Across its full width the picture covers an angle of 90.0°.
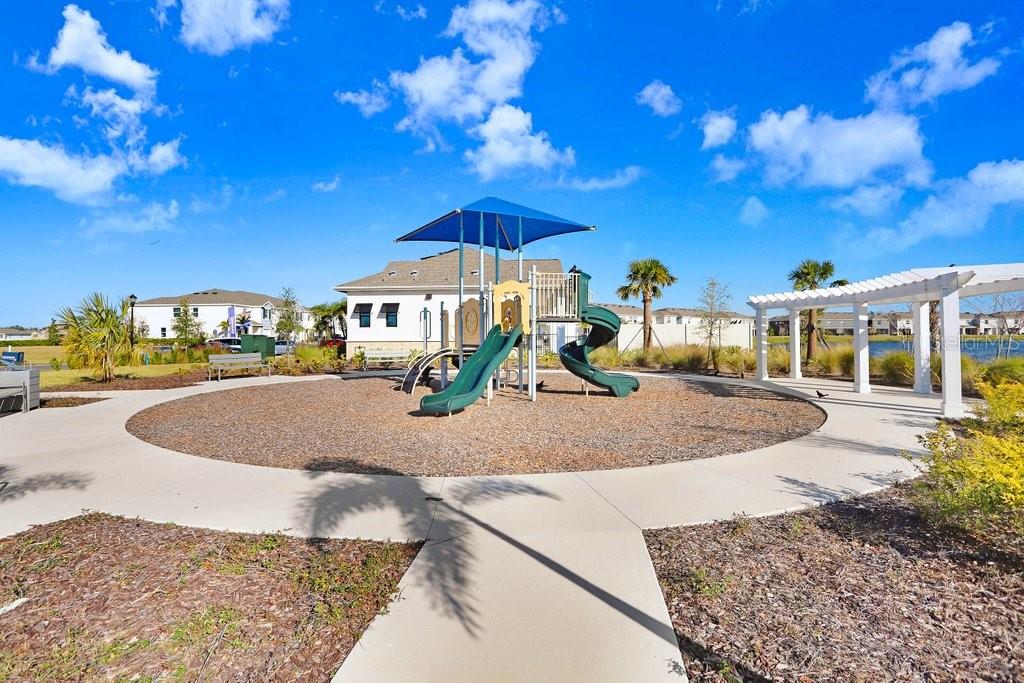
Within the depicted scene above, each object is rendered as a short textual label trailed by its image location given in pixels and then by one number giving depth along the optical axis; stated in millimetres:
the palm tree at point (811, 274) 28312
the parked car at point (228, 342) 39419
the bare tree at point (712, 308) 24344
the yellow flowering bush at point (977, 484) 3639
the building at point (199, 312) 54219
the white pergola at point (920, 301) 10008
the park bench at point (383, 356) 22009
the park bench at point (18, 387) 10266
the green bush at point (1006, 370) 12062
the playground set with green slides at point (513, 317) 11664
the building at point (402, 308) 27547
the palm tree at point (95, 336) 15797
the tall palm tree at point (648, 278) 31000
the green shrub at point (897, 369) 15047
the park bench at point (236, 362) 17438
